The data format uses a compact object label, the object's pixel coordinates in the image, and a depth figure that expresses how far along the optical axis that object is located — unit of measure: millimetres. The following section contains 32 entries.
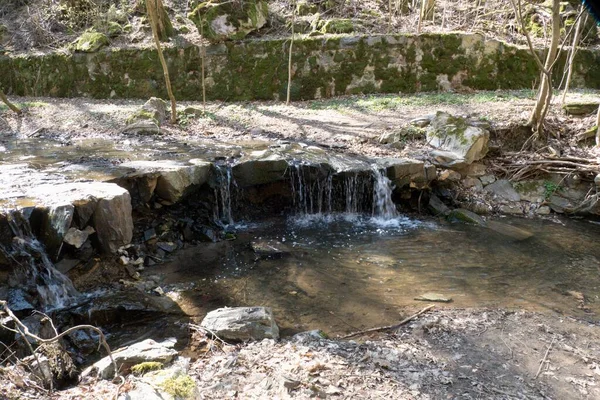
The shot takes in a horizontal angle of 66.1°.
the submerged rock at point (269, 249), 6395
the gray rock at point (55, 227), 5078
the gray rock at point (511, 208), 8320
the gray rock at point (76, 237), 5184
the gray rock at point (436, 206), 8086
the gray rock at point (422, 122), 9430
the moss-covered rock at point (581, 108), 9578
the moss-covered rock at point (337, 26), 13633
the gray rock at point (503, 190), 8552
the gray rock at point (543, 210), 8344
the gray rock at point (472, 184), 8570
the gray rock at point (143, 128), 9750
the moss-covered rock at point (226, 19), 13188
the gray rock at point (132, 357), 3434
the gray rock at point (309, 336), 3971
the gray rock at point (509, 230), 7202
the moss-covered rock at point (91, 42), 13633
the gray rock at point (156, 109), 10359
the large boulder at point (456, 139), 8383
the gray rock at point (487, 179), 8695
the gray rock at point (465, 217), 7758
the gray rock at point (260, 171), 7529
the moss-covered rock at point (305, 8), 14930
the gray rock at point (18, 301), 4565
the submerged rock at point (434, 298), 4977
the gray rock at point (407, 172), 7922
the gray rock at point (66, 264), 5184
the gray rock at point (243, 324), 4039
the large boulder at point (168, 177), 6535
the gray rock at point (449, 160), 8344
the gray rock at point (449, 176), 8289
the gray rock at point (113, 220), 5414
